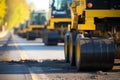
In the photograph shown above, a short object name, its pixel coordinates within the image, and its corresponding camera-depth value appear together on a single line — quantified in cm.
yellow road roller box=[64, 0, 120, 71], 1428
